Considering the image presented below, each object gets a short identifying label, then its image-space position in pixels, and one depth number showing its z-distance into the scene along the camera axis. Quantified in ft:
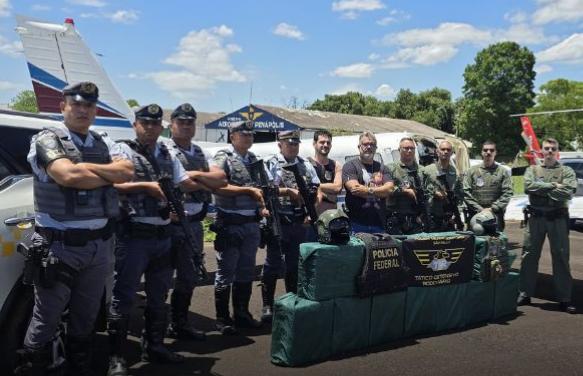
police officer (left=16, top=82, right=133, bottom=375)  10.56
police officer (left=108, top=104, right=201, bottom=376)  12.62
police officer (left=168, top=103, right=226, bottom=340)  14.51
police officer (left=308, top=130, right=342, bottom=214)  18.71
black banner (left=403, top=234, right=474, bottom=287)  15.83
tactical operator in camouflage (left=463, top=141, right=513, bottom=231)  20.45
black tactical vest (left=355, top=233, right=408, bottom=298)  14.33
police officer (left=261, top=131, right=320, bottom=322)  17.67
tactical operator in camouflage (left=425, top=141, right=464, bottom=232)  21.84
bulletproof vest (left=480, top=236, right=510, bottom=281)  17.47
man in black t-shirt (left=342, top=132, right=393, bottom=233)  18.21
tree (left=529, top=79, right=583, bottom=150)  153.58
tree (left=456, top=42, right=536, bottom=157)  155.33
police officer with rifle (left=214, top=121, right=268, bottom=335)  15.90
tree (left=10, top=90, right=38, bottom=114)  153.55
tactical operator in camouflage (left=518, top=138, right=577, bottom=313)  19.29
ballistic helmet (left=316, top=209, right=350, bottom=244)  14.07
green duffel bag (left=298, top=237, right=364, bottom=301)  13.62
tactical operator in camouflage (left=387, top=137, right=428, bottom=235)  20.02
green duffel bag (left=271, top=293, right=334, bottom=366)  13.30
